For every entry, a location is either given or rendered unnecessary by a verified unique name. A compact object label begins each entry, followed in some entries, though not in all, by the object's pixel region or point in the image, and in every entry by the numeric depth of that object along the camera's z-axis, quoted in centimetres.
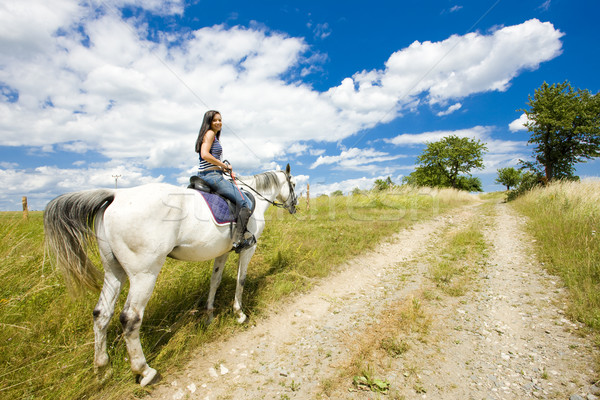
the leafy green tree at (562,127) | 1866
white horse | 321
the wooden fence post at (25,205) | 1304
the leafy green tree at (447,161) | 4009
